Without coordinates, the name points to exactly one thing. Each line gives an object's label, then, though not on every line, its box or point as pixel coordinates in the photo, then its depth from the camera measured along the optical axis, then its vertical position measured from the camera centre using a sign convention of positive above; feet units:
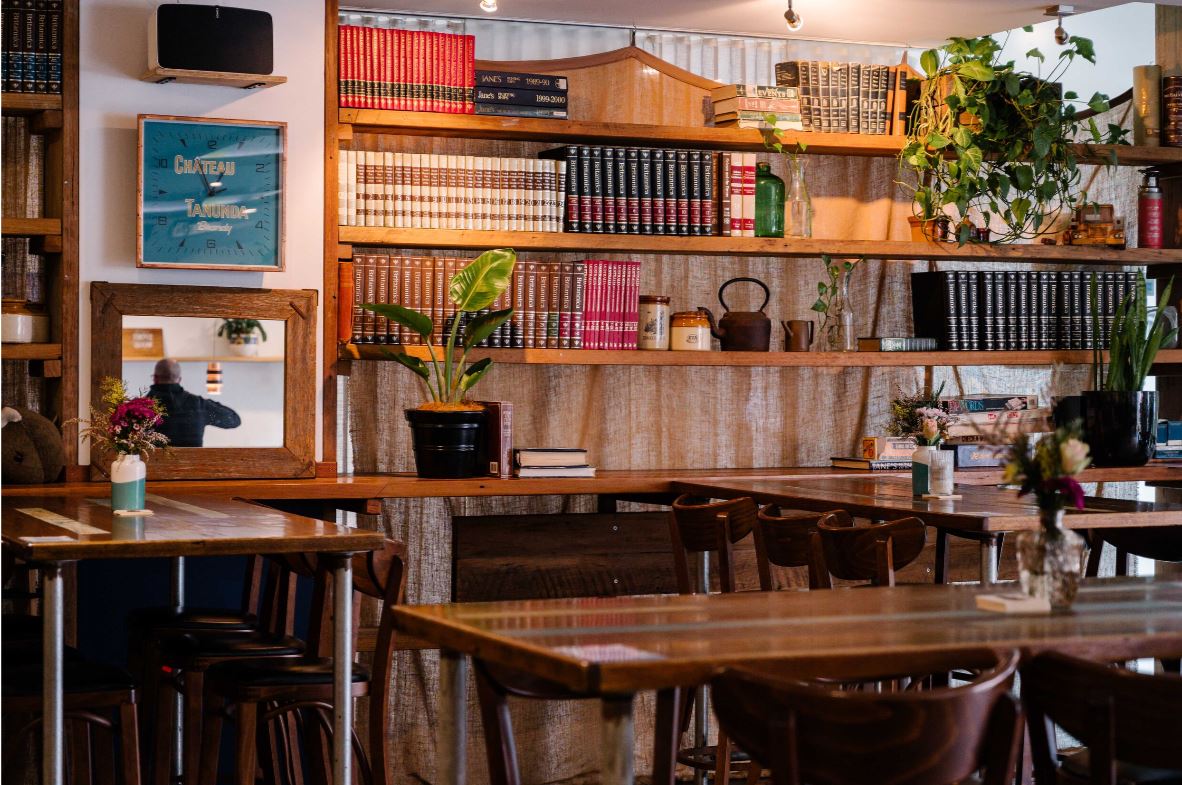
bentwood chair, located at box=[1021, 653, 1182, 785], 6.74 -1.57
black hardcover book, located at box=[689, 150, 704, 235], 17.28 +2.20
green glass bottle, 17.69 +2.10
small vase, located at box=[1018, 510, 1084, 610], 8.29 -1.06
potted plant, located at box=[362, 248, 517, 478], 15.98 -0.06
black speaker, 15.28 +3.57
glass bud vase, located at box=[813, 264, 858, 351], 18.08 +0.63
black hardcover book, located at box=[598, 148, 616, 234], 17.04 +2.20
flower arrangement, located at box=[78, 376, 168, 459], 12.28 -0.44
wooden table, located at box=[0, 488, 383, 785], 9.73 -1.20
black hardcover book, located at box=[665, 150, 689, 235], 17.22 +2.19
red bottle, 19.06 +2.15
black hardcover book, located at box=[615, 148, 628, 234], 17.07 +2.19
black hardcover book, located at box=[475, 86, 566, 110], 16.69 +3.23
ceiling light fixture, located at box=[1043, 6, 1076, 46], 17.43 +4.45
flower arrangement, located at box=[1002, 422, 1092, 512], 8.35 -0.52
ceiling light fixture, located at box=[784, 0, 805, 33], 16.98 +4.23
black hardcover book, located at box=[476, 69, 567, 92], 16.69 +3.43
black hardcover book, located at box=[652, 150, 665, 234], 17.15 +2.19
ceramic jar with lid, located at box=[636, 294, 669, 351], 17.26 +0.63
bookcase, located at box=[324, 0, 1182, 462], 16.40 +2.70
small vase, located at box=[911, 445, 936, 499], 14.05 -0.91
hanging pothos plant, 17.53 +3.04
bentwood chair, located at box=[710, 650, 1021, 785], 6.37 -1.57
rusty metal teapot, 17.61 +0.55
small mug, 17.89 +0.53
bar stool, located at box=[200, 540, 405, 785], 10.65 -2.32
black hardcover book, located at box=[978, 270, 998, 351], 18.34 +0.80
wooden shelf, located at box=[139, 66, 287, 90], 15.35 +3.18
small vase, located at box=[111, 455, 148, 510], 12.25 -0.95
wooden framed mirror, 15.62 +0.05
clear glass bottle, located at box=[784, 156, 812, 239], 17.90 +2.11
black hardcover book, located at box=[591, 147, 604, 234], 17.02 +2.07
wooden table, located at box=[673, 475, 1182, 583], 12.10 -1.16
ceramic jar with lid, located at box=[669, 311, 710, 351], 17.38 +0.53
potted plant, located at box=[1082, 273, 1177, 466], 17.84 -0.27
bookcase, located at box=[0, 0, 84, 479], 15.42 +1.48
